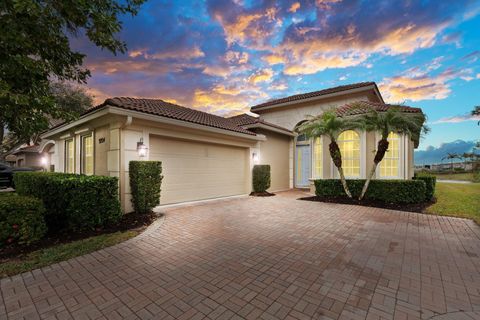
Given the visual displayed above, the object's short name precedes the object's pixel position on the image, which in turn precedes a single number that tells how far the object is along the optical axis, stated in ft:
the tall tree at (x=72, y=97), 63.36
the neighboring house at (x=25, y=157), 87.24
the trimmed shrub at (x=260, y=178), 37.52
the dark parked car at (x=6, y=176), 45.91
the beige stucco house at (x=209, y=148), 22.63
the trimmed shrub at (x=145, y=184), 21.22
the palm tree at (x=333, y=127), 30.50
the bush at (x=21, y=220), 13.25
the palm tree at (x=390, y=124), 27.40
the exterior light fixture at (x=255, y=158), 38.01
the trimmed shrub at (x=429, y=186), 30.96
